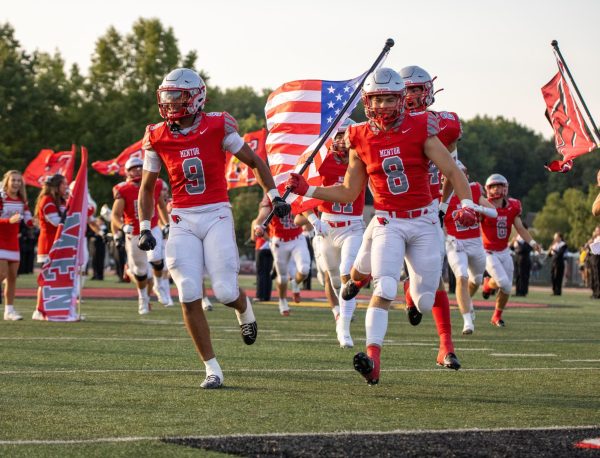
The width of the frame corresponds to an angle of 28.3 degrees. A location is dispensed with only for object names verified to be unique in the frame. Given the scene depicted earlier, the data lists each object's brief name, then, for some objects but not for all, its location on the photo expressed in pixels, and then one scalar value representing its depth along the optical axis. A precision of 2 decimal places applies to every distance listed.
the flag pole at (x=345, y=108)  10.42
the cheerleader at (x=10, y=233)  16.16
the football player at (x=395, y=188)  8.82
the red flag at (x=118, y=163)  27.23
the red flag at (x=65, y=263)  16.09
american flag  13.41
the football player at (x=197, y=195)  8.88
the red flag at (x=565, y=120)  14.30
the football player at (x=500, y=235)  17.25
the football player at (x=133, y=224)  18.11
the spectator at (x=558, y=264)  35.00
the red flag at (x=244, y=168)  27.38
